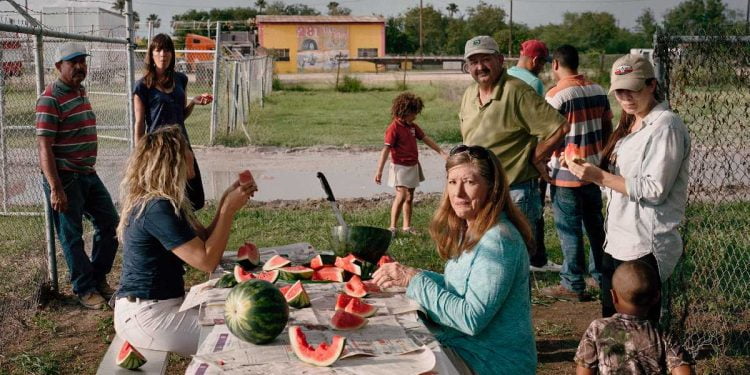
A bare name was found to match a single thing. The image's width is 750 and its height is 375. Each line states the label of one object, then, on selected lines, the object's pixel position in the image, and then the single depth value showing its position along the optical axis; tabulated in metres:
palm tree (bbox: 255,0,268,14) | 131.71
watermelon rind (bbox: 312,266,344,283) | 4.80
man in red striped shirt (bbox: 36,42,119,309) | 7.23
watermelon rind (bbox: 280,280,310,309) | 4.18
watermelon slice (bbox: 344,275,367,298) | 4.39
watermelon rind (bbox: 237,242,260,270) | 5.20
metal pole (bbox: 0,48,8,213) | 9.74
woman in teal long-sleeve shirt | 3.91
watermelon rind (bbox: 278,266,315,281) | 4.83
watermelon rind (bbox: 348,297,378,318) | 3.98
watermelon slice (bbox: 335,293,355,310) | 4.07
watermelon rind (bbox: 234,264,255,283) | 4.69
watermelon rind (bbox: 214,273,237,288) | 4.65
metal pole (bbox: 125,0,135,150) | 9.83
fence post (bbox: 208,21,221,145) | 17.59
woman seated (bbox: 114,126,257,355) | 4.72
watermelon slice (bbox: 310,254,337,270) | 5.04
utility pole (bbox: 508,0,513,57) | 71.75
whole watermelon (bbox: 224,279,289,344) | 3.60
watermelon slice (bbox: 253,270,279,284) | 4.61
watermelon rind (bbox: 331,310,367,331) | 3.84
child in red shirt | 9.89
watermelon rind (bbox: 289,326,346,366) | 3.37
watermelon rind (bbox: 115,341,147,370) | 4.86
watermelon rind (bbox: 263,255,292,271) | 5.02
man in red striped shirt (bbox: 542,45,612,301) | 7.51
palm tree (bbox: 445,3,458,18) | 119.16
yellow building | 82.69
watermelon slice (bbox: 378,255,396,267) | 4.98
